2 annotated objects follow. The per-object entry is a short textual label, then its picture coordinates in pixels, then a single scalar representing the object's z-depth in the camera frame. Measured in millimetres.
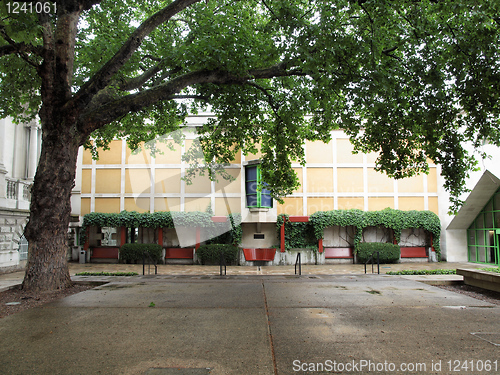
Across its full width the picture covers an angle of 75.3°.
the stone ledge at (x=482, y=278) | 7688
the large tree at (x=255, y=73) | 6590
